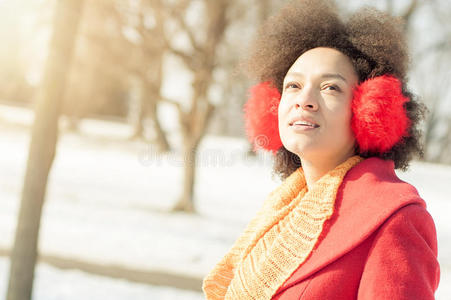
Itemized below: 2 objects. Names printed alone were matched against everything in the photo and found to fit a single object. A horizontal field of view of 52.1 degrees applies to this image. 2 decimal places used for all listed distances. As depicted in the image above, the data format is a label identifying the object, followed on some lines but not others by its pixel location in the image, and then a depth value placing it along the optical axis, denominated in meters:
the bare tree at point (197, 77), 8.86
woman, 1.20
